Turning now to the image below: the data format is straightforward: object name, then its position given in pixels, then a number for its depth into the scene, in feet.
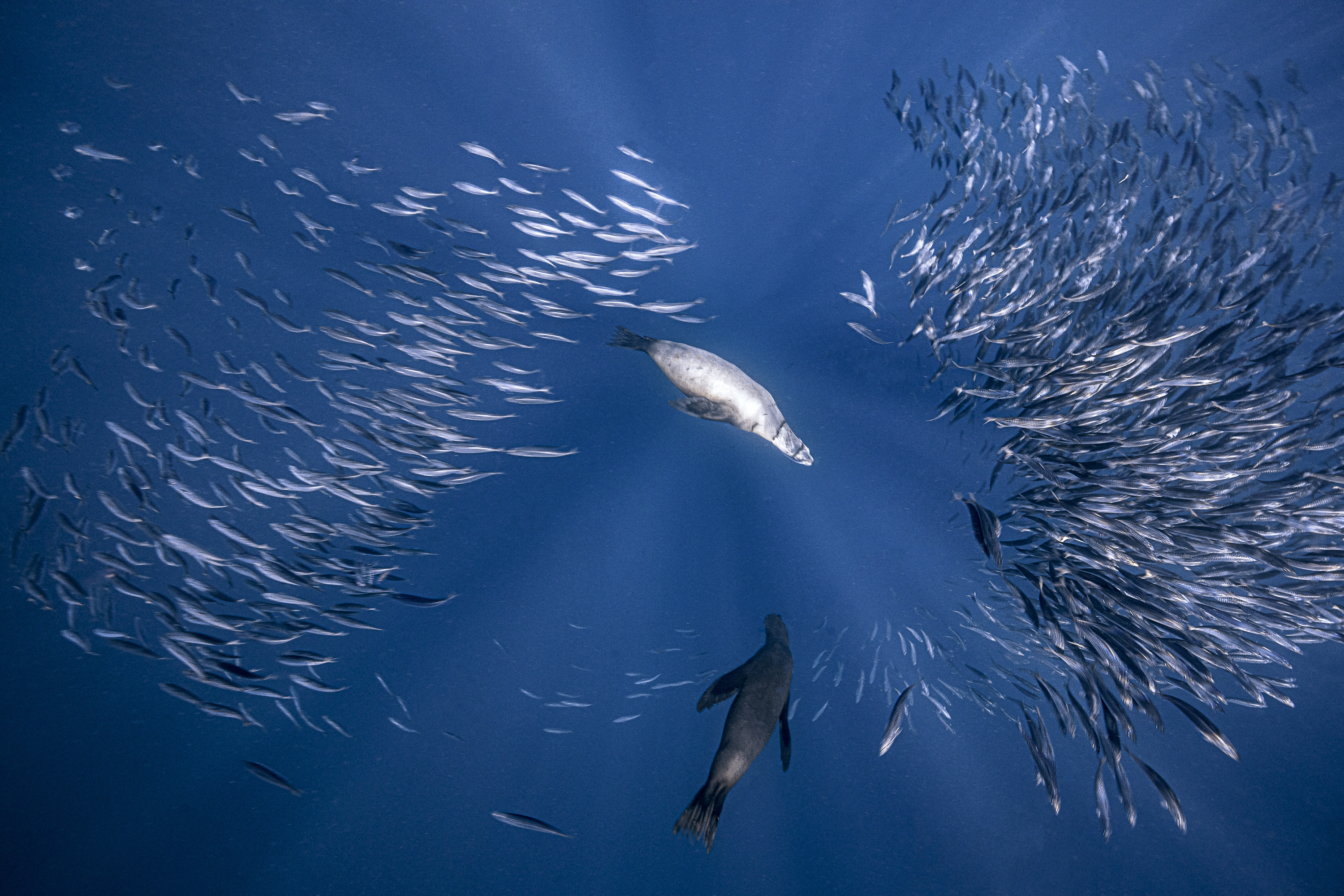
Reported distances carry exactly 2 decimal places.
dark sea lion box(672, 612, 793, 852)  10.25
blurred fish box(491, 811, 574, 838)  12.92
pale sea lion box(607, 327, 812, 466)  17.56
